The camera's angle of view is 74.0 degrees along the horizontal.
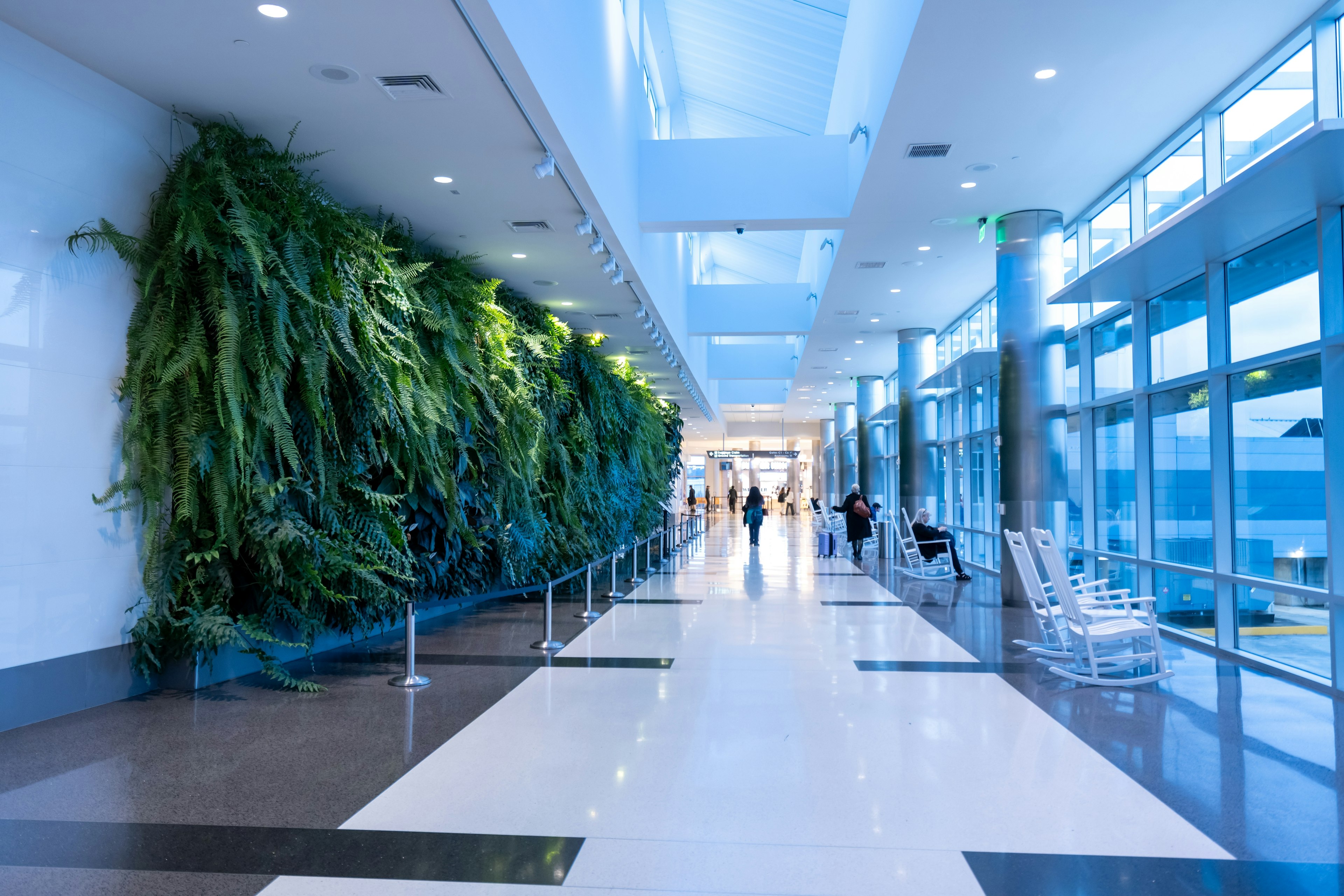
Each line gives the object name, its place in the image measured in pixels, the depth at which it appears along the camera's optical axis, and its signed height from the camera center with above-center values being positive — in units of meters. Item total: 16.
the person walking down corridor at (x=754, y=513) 21.16 -0.58
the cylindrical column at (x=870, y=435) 23.34 +1.44
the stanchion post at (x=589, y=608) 8.70 -1.22
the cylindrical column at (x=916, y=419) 16.53 +1.35
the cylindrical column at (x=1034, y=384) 9.66 +1.17
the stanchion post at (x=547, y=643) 7.22 -1.26
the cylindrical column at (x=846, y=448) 30.56 +1.43
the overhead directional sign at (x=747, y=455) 42.03 +1.62
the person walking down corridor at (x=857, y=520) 16.22 -0.58
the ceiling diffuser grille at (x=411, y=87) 5.18 +2.36
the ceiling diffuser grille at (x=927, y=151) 7.65 +2.93
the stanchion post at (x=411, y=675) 5.89 -1.24
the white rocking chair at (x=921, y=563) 13.13 -1.10
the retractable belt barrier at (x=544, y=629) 5.91 -1.17
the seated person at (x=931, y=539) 13.17 -0.75
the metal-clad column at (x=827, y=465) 36.44 +1.01
